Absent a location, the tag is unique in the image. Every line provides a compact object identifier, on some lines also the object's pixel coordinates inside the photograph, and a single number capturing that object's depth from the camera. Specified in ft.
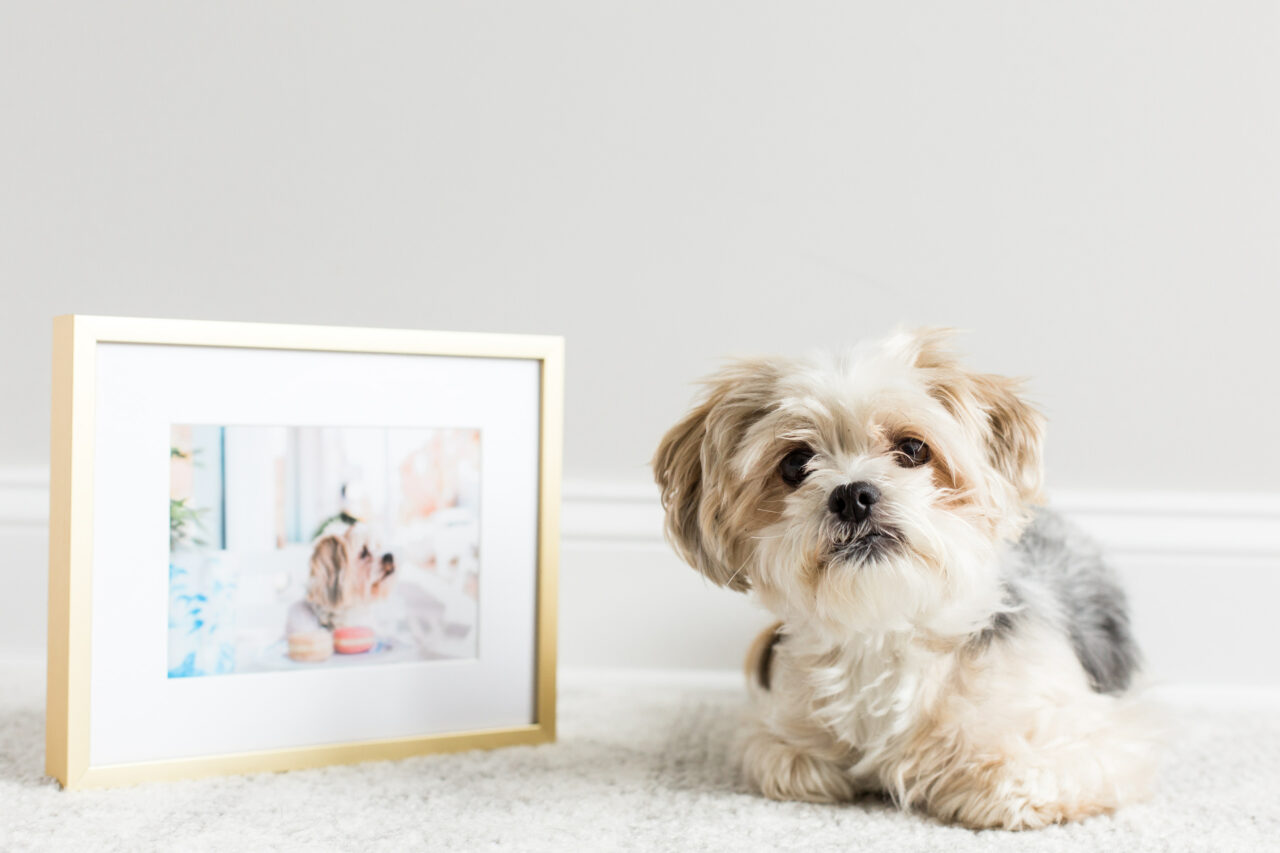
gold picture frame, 3.13
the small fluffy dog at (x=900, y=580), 2.95
